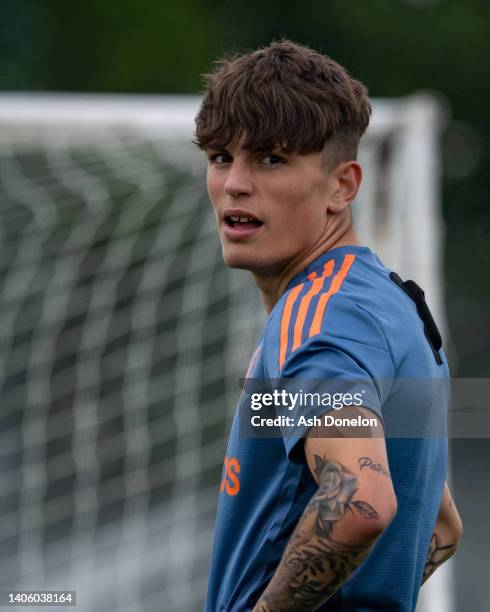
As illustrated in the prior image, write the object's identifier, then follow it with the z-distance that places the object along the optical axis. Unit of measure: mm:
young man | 7073
